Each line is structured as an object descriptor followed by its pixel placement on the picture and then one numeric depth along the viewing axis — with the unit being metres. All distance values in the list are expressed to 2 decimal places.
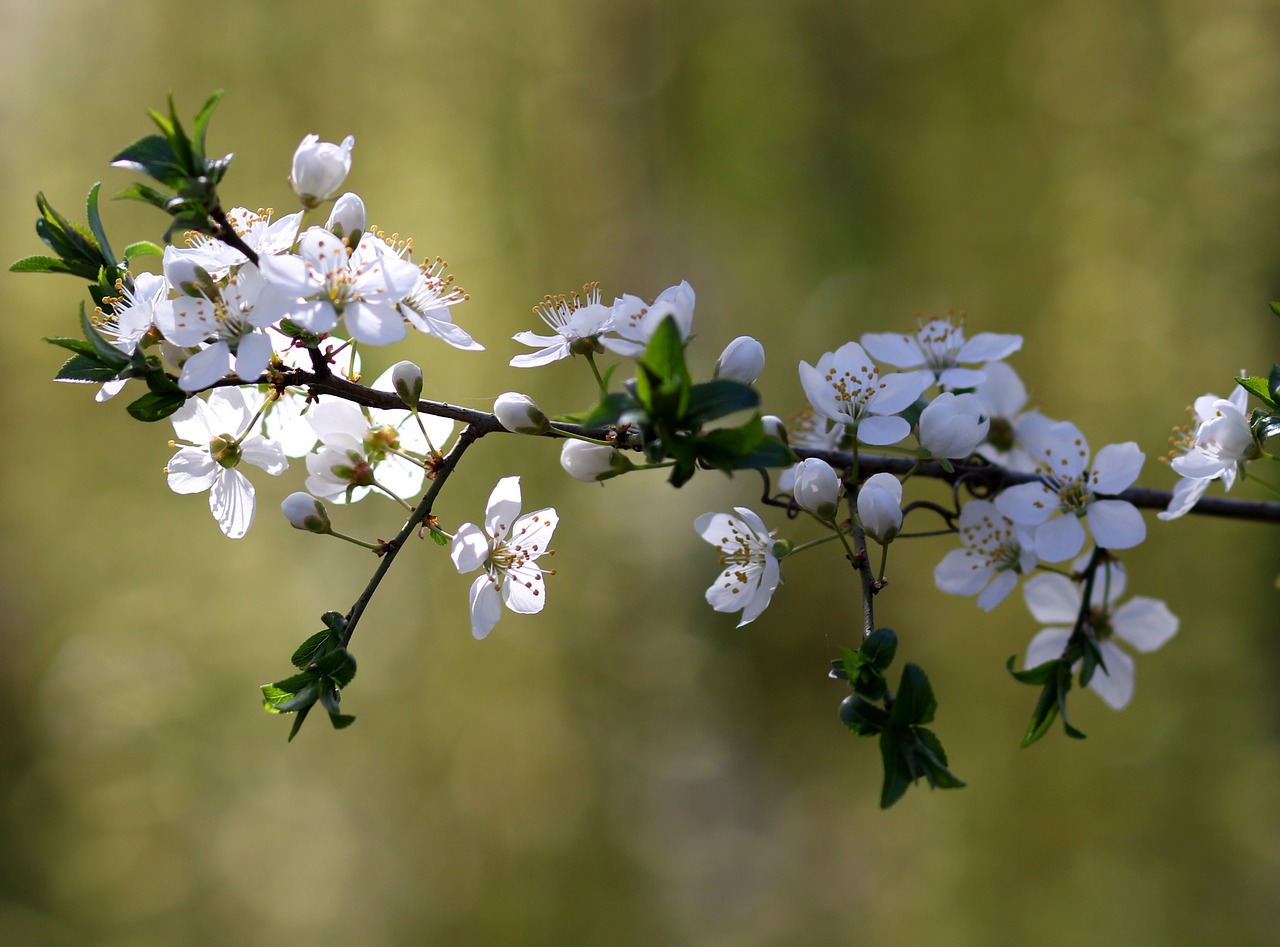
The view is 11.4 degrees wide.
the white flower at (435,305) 0.99
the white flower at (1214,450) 0.99
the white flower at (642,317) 0.97
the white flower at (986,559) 1.01
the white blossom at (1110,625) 1.04
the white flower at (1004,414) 1.04
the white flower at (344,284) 0.98
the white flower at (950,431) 0.99
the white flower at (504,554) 0.99
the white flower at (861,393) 0.99
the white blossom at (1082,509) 1.00
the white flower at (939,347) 1.02
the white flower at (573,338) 1.00
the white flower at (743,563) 0.99
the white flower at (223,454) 1.00
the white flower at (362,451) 1.00
